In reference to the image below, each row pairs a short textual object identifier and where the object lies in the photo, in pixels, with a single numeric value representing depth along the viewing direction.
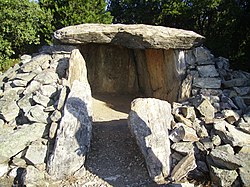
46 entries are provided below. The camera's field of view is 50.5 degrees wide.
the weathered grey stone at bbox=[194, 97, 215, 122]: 5.87
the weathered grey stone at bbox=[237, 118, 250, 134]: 5.39
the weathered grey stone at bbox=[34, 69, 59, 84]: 6.77
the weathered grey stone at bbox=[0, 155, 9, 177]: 5.09
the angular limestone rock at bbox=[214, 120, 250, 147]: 5.03
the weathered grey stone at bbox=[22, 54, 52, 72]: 7.40
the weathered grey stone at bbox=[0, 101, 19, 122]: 6.06
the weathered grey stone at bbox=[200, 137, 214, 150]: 5.08
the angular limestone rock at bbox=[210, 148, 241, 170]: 4.54
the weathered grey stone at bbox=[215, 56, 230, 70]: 7.32
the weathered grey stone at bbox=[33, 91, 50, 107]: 6.11
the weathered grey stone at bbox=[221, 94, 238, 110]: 6.09
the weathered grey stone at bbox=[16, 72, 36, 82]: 7.03
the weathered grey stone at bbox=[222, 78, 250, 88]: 6.79
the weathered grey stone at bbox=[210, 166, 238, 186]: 4.44
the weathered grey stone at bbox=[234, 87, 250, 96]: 6.57
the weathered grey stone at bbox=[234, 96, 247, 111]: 6.12
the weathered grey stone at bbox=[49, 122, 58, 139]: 5.43
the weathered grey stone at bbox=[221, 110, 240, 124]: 5.70
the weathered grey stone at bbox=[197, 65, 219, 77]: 6.99
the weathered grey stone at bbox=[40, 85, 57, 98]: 6.35
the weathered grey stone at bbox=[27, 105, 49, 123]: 5.77
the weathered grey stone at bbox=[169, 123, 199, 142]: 5.19
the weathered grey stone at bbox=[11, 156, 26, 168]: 5.14
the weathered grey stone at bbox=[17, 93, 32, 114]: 6.11
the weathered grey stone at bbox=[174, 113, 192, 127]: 5.64
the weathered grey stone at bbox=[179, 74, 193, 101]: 6.87
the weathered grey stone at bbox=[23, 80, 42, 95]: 6.60
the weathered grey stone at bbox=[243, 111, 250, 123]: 5.62
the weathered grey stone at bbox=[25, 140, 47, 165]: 5.11
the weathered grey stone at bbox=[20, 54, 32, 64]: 8.12
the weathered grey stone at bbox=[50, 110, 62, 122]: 5.62
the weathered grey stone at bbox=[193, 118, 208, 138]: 5.43
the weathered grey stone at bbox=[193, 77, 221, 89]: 6.73
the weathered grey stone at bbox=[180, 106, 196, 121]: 5.81
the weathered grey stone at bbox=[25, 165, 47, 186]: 4.73
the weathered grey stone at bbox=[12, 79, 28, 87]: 6.93
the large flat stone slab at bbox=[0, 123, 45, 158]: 5.25
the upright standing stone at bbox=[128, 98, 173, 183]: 4.86
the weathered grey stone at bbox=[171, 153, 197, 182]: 4.68
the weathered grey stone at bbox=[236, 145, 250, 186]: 4.37
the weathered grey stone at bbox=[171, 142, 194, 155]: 4.95
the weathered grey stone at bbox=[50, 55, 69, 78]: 7.27
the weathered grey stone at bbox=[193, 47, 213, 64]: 7.27
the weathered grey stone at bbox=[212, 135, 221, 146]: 5.13
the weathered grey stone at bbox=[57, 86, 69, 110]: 5.89
